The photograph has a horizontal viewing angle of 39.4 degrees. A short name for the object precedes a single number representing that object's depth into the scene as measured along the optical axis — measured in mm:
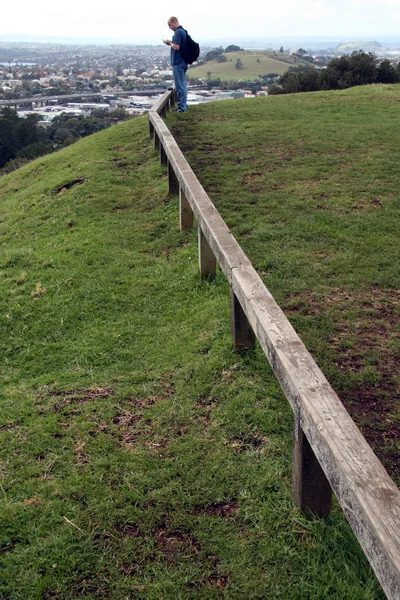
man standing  11281
